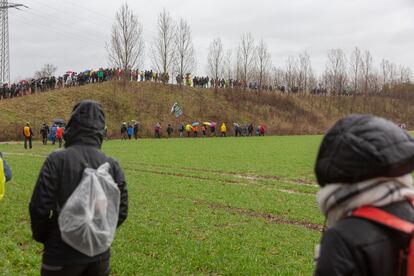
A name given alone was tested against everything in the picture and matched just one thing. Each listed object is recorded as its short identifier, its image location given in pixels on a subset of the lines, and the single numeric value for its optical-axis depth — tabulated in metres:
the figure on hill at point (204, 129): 56.96
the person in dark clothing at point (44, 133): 36.56
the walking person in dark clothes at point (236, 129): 58.03
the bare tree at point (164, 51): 71.56
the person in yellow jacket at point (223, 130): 56.56
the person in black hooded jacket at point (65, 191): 3.54
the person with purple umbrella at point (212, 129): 56.81
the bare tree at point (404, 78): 115.19
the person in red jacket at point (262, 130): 60.01
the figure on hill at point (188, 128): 54.44
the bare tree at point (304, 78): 96.60
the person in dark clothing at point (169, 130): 52.43
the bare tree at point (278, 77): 101.12
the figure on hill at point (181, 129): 53.88
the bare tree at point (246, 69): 81.34
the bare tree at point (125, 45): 65.81
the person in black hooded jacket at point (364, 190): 1.90
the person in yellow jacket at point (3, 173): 7.34
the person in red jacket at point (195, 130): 55.06
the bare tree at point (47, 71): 109.06
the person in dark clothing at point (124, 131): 46.72
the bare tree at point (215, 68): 76.31
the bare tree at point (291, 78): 99.02
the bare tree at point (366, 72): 100.06
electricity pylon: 49.54
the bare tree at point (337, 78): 96.00
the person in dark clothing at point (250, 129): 59.50
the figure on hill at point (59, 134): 35.31
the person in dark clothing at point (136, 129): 47.59
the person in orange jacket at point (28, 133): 31.33
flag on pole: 58.88
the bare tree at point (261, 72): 84.05
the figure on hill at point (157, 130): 51.44
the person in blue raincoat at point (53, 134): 36.53
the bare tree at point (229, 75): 81.29
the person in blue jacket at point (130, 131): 47.12
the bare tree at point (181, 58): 73.06
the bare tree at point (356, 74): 98.57
